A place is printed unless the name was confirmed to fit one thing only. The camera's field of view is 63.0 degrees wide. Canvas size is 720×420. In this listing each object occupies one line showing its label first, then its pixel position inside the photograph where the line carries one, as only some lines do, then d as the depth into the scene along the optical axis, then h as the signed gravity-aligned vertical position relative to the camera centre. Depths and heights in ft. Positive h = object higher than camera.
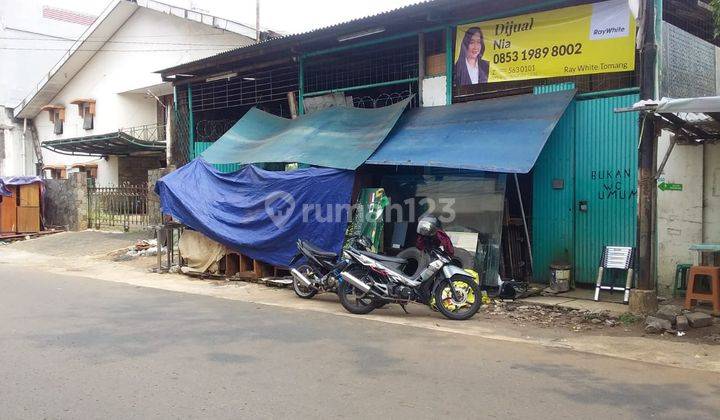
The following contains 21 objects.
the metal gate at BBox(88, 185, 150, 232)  59.88 -1.07
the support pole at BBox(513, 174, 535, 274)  32.30 -2.04
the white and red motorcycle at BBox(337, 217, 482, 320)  25.30 -3.77
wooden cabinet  63.67 -1.44
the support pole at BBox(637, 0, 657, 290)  24.31 +1.43
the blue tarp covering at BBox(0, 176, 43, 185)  63.79 +1.85
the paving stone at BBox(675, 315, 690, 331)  21.98 -4.66
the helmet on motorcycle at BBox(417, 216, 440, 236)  25.72 -1.26
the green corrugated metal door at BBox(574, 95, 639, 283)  28.71 +0.99
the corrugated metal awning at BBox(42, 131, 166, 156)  66.13 +6.30
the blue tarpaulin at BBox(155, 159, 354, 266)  33.81 -0.47
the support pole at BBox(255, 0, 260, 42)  63.43 +21.89
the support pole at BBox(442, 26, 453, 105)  35.73 +8.18
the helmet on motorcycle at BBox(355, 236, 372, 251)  28.49 -2.19
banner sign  29.14 +8.31
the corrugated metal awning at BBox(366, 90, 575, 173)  28.17 +3.42
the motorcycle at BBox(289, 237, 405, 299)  29.96 -3.85
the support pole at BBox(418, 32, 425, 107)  37.17 +8.97
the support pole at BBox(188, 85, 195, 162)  54.44 +6.50
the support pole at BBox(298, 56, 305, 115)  44.21 +8.60
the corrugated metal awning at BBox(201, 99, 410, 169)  35.14 +4.10
